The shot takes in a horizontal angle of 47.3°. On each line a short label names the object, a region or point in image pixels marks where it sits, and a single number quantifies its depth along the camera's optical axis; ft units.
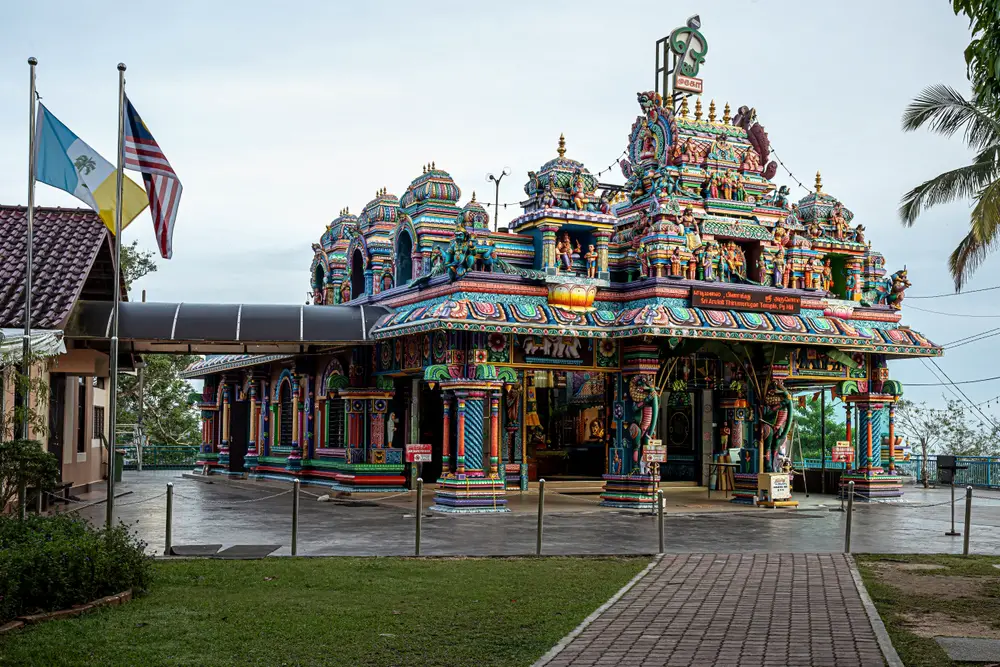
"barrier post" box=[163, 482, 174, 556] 48.42
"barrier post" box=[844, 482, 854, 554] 52.70
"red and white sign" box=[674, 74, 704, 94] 91.91
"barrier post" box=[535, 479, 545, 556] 50.01
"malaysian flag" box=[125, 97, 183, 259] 51.47
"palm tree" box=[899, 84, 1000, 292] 73.72
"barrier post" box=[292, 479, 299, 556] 49.19
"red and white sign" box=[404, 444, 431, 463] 84.84
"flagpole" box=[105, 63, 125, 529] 44.59
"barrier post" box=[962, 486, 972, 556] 53.57
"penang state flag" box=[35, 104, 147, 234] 54.24
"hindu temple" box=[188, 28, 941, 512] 78.48
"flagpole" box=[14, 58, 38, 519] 52.67
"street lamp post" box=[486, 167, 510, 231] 92.35
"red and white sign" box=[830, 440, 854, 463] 86.91
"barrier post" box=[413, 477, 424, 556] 49.52
